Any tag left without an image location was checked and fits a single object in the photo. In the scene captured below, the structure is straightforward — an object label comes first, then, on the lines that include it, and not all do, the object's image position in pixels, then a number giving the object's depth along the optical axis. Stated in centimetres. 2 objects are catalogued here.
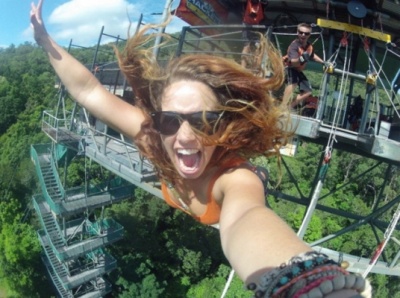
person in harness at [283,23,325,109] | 530
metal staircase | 1481
